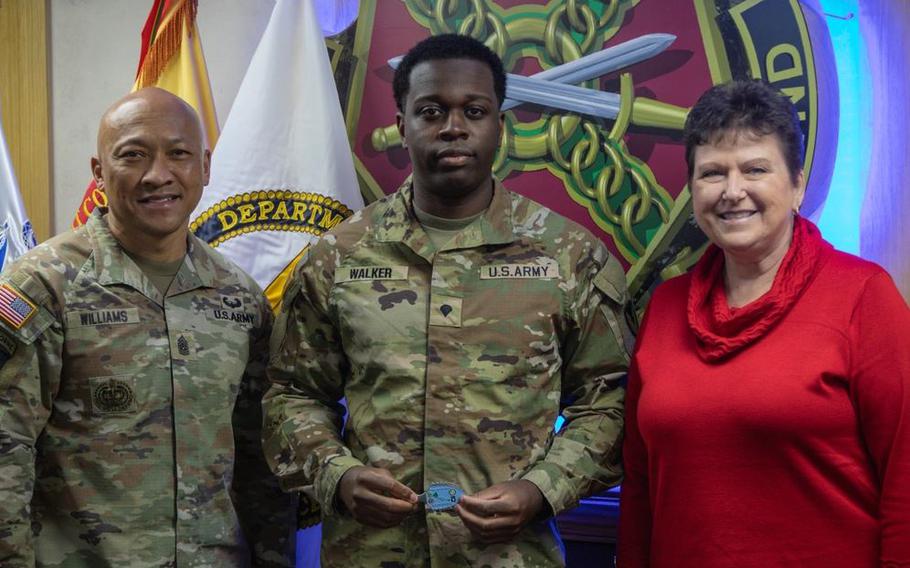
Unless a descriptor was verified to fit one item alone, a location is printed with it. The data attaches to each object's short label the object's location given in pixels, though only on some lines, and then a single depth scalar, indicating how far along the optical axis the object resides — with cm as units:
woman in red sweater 144
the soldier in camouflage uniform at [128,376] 167
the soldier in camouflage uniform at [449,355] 171
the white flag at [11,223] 254
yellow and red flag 248
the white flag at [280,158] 236
